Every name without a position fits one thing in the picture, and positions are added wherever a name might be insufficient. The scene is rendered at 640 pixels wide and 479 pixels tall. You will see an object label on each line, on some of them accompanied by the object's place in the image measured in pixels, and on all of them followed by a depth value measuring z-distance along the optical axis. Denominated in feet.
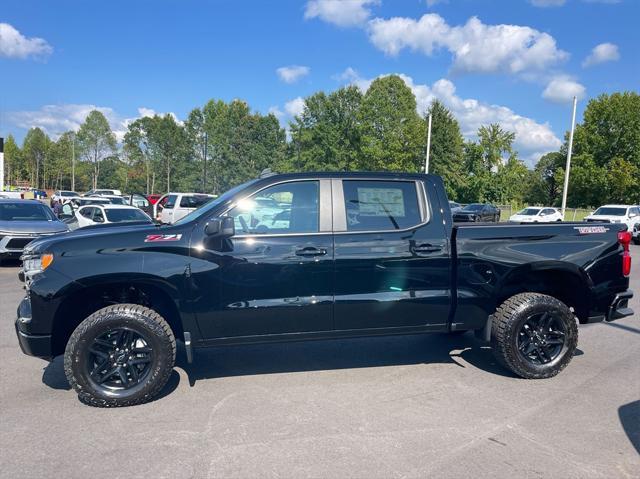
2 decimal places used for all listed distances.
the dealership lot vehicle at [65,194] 156.97
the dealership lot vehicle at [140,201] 101.69
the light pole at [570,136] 102.05
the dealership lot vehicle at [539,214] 105.91
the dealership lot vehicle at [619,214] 76.69
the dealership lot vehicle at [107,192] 170.03
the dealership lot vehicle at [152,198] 99.25
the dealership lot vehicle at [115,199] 90.53
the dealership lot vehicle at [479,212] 113.29
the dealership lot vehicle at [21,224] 36.09
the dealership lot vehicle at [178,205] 69.62
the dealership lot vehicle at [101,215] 47.98
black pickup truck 13.02
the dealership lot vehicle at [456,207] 120.47
